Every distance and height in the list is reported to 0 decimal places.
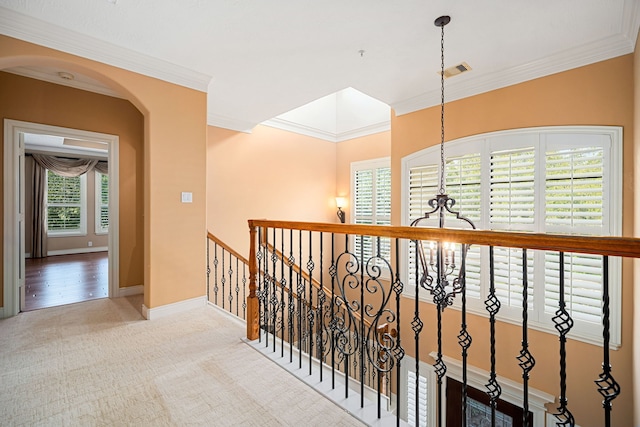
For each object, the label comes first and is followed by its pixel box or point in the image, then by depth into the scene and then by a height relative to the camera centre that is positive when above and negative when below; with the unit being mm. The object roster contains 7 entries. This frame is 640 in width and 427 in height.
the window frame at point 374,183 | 5492 +613
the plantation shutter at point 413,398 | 3967 -2583
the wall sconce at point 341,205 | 6195 +157
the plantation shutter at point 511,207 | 3100 +56
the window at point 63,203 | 7586 +258
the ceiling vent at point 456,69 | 3117 +1552
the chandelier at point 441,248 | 2185 -296
